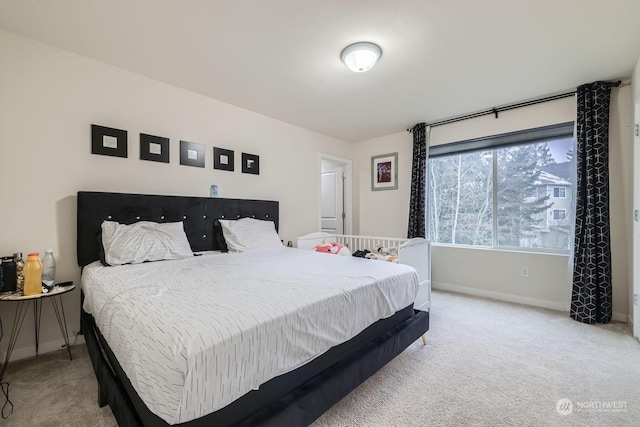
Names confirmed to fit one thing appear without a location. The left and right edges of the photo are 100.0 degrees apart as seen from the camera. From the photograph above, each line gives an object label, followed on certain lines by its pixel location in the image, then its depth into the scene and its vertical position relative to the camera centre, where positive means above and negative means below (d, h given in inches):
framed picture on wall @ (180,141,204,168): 111.9 +23.7
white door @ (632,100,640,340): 90.4 -6.2
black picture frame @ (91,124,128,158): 90.8 +23.5
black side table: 69.2 -31.8
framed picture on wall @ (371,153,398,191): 174.9 +26.4
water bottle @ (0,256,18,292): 71.9 -18.0
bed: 37.9 -26.1
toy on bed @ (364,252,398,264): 122.2 -21.5
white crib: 101.8 -19.1
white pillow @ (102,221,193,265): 81.4 -10.8
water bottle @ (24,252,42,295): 70.7 -18.0
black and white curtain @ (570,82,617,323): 104.8 -0.3
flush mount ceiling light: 82.2 +49.1
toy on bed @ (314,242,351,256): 140.0 -20.0
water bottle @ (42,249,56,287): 80.7 -17.5
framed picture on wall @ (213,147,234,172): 122.1 +23.5
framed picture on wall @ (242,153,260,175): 132.9 +23.5
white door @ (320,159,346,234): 199.2 +10.8
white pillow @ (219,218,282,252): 111.3 -10.6
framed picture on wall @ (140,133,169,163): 101.4 +23.7
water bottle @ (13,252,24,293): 72.7 -18.3
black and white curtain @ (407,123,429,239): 155.5 +17.2
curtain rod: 116.2 +51.0
